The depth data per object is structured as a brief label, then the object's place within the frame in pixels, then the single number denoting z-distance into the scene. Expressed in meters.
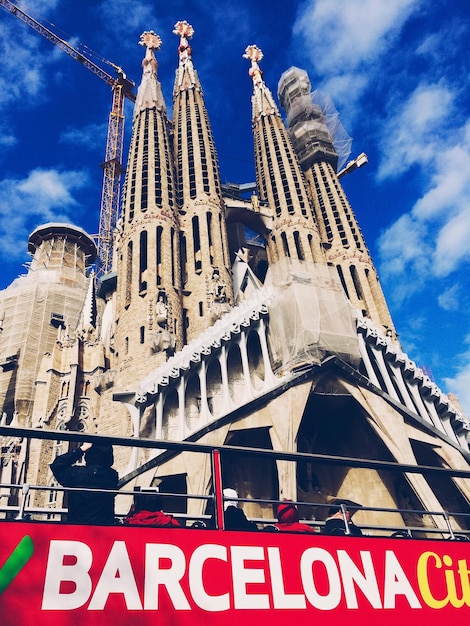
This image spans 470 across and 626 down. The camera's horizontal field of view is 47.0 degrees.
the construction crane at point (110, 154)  48.34
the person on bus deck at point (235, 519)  4.62
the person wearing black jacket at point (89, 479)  4.37
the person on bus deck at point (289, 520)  4.46
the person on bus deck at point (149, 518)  4.07
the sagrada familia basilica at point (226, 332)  18.45
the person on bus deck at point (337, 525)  5.04
